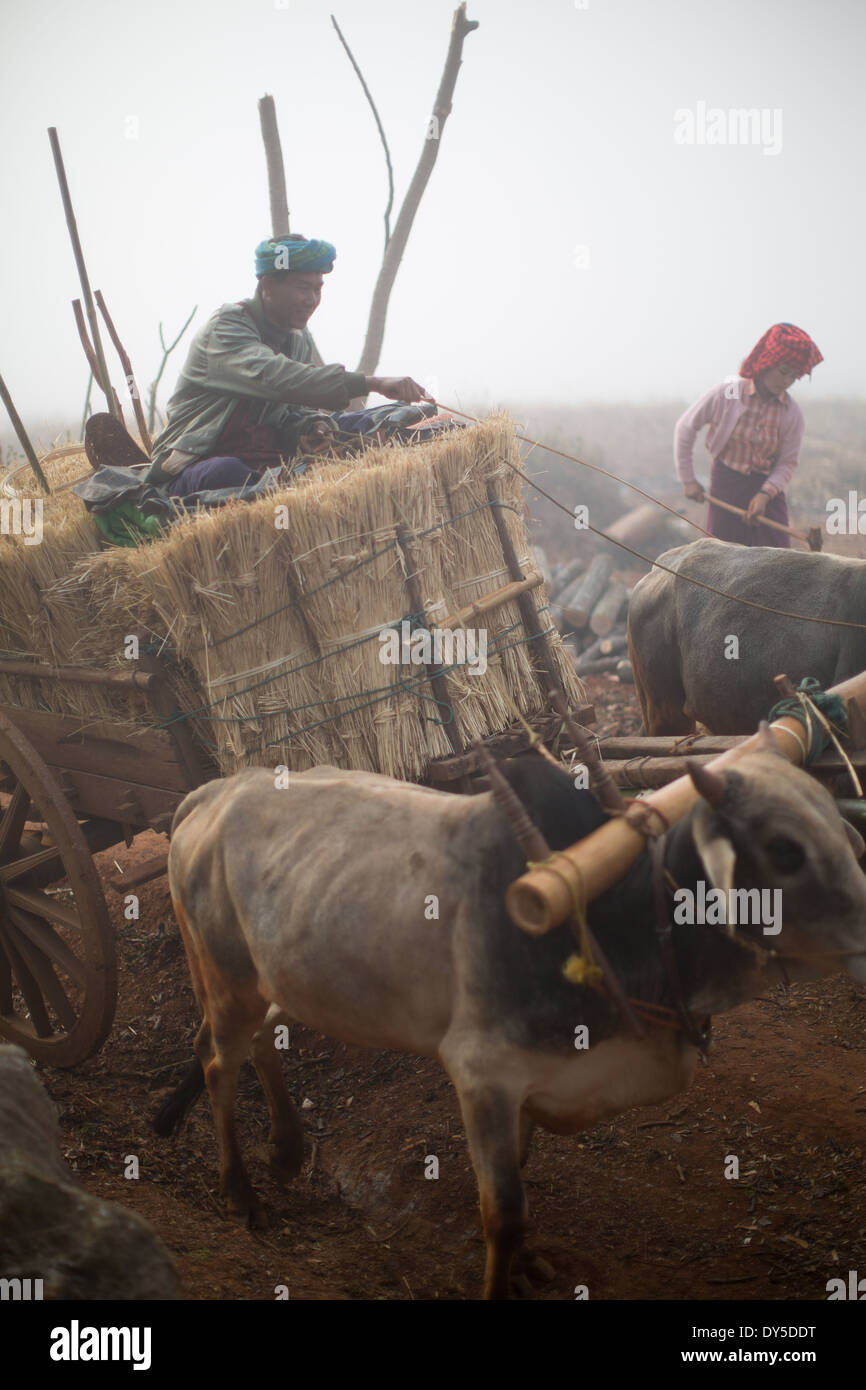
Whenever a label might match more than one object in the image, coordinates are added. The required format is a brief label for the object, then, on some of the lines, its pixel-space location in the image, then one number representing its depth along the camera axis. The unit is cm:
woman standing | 642
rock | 230
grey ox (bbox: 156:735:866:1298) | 233
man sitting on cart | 450
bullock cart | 359
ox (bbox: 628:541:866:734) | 459
